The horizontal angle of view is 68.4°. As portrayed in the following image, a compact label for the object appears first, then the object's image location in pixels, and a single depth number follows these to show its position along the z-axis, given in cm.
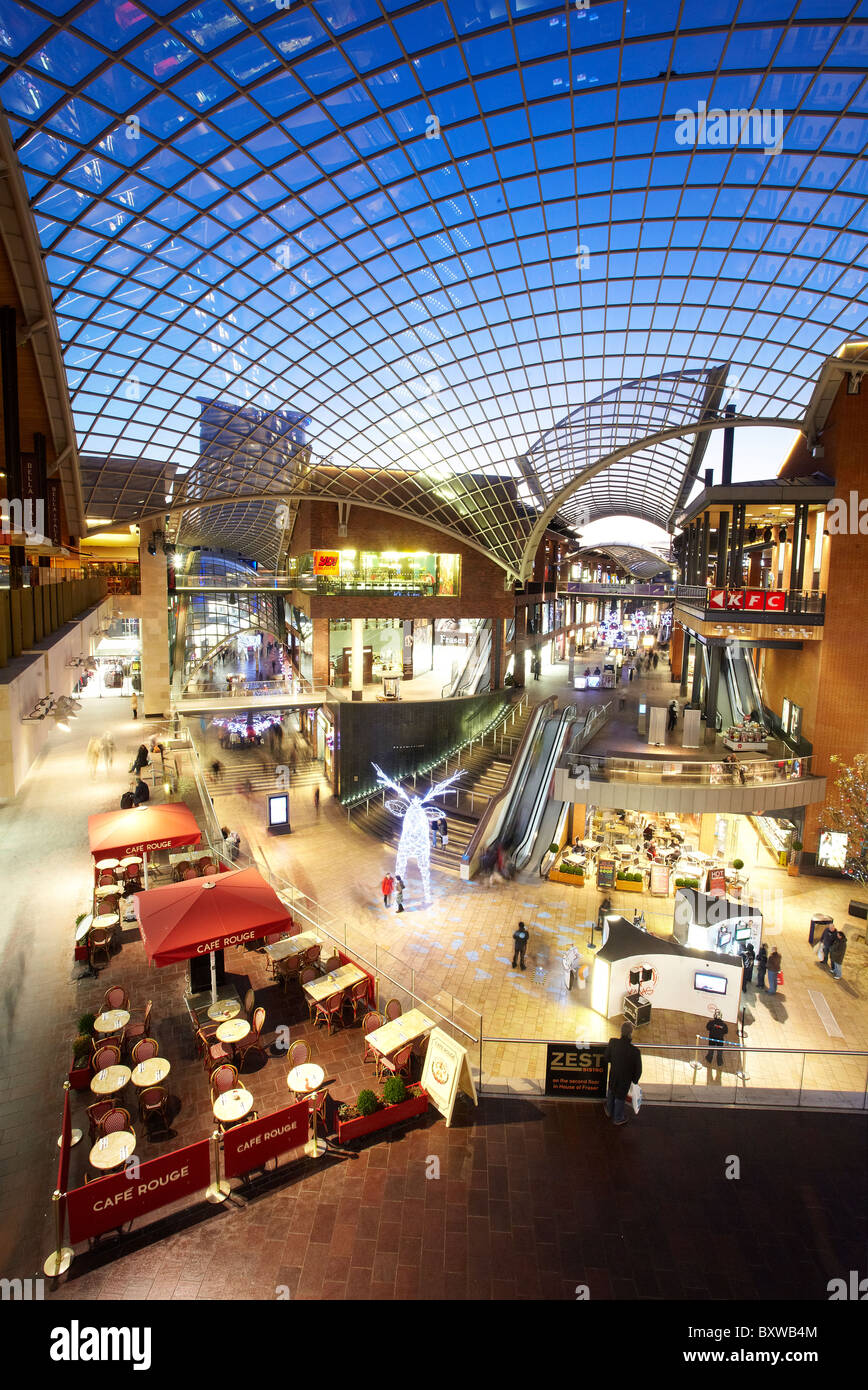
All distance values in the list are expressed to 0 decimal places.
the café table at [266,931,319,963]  1562
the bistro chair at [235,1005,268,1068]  1250
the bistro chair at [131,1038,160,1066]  1176
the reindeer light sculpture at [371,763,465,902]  2642
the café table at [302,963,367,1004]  1363
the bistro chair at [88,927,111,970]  1551
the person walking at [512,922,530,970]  1959
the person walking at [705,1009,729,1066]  1524
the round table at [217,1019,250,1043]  1219
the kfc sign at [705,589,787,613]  2762
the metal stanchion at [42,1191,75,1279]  789
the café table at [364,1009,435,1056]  1178
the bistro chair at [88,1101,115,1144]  1038
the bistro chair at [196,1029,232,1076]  1204
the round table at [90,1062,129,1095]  1071
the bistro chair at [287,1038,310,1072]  1195
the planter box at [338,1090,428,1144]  1035
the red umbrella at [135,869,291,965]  1264
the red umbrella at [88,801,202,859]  1670
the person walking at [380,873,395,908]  2338
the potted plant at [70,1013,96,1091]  1138
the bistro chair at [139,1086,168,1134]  1052
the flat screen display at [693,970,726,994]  1655
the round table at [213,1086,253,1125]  1009
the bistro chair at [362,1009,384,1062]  1313
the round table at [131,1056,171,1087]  1082
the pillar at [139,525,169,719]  4062
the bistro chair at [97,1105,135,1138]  1004
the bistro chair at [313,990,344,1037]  1369
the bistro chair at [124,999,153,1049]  1248
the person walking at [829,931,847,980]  2003
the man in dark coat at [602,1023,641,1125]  1074
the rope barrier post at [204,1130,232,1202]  925
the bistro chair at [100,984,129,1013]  1342
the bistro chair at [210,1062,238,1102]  1123
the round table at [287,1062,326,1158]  1080
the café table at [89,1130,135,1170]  911
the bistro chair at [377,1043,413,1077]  1175
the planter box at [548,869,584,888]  2694
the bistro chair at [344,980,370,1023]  1416
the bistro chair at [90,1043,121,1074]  1145
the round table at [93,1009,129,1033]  1207
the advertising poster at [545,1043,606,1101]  1131
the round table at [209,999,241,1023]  1329
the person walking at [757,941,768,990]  1923
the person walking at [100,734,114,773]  3064
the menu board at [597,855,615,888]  2658
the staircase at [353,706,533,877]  2917
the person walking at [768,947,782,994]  1864
